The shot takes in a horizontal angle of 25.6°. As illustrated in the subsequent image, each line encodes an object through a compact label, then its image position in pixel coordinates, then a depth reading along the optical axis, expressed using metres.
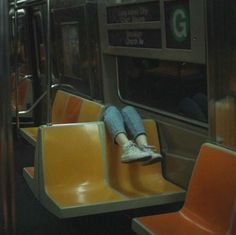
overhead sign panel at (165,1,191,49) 3.01
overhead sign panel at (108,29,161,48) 3.46
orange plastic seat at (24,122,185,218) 2.93
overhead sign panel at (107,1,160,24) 3.41
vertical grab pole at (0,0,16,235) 1.26
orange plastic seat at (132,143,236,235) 2.37
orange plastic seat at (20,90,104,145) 3.97
